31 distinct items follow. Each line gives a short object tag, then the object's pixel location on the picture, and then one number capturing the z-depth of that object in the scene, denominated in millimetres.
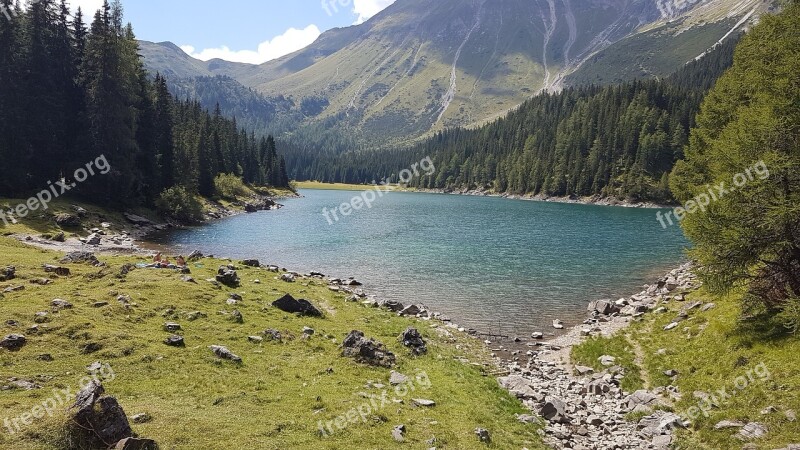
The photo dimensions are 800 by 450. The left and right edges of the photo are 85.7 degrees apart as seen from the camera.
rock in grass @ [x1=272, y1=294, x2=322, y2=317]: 29562
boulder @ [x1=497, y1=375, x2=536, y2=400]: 22028
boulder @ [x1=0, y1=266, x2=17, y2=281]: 25003
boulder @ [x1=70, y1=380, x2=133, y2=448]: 11961
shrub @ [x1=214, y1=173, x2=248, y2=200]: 119875
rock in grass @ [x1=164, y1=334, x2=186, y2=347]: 20594
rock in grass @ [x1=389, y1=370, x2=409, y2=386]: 20503
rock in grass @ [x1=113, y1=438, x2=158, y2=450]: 11656
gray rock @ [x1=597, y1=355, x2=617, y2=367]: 25191
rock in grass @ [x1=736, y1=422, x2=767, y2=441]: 15391
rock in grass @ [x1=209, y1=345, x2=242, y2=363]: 20203
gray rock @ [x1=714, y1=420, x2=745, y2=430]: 16281
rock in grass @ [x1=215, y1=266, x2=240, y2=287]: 32875
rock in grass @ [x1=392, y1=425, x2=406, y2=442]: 15538
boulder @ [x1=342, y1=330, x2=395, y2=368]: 22469
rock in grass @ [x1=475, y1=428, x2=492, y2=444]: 16297
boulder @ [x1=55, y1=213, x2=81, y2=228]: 54259
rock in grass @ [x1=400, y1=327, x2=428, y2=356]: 25678
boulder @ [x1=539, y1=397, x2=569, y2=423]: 19547
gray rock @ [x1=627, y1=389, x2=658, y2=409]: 20205
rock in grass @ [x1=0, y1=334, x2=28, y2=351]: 17484
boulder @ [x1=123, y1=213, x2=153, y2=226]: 69262
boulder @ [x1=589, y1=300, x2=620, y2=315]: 35531
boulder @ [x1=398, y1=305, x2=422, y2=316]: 35506
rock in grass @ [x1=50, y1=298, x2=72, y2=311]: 21659
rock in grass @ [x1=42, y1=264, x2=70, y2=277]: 28102
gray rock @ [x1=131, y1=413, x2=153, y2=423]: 13797
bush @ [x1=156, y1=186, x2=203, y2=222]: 79062
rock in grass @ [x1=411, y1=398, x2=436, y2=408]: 18719
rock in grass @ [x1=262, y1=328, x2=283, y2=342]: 23933
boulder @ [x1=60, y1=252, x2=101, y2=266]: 32588
